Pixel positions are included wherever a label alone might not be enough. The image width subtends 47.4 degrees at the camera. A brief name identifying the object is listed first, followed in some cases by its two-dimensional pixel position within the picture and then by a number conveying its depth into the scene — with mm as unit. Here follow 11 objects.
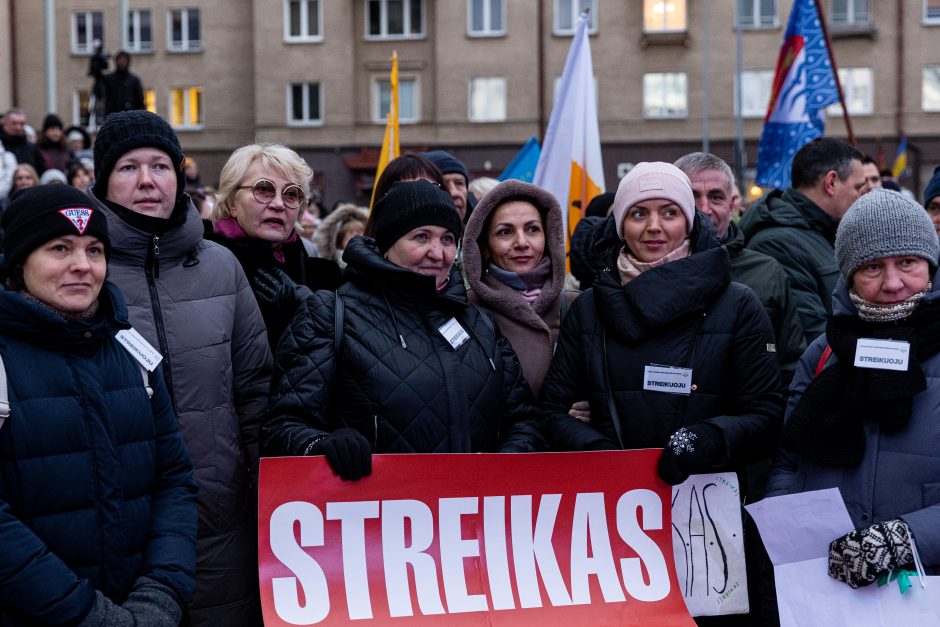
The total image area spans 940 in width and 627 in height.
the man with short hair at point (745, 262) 4605
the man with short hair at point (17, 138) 14172
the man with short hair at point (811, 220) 5102
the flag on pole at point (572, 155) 7512
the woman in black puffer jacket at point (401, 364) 3605
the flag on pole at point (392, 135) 8383
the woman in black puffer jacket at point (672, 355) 3748
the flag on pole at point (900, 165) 26880
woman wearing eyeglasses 4352
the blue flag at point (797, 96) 8789
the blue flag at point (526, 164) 8875
